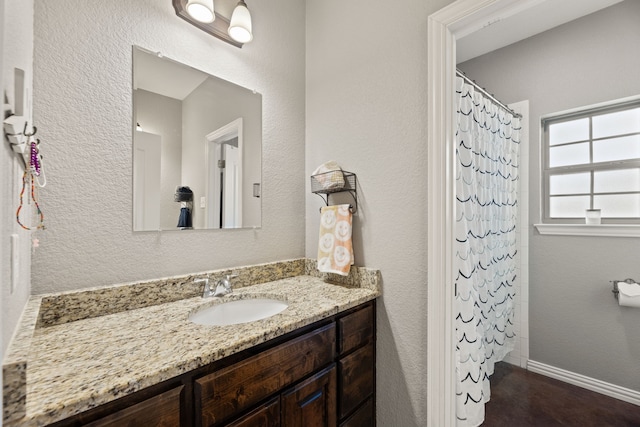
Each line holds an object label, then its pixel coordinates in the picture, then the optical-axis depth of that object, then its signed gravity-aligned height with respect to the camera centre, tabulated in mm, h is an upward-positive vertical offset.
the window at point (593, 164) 1966 +405
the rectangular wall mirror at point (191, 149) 1196 +326
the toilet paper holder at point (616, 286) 1846 -467
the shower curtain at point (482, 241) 1431 -157
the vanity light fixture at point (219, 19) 1263 +941
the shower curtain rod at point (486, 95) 1548 +821
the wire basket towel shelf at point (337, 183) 1496 +180
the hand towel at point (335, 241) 1459 -139
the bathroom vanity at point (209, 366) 616 -410
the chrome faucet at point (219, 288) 1271 -346
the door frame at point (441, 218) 1206 -8
